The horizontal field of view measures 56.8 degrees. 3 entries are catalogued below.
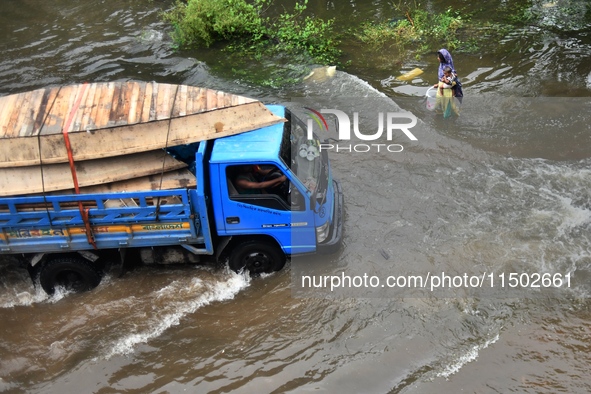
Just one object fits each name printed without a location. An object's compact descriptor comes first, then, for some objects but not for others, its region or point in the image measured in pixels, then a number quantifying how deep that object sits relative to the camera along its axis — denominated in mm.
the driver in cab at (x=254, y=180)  6312
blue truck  6172
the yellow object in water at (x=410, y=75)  11453
